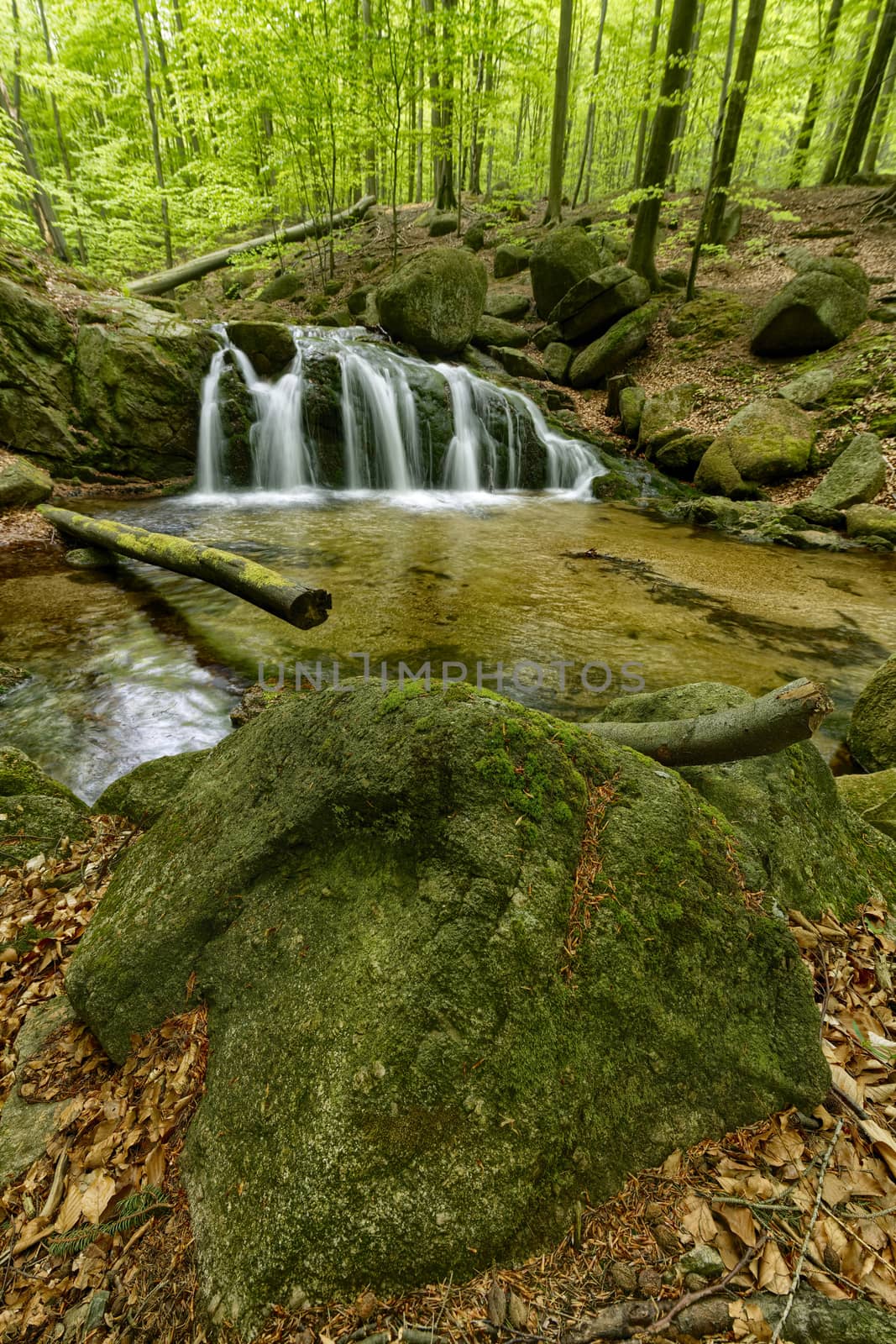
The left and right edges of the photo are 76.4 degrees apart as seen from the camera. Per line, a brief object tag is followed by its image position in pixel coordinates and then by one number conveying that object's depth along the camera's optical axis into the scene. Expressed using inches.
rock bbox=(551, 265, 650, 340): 633.0
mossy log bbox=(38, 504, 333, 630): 179.0
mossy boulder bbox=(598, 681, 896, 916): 93.5
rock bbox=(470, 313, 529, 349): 700.7
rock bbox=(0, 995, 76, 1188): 68.4
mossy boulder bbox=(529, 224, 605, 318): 671.1
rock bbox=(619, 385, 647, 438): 569.0
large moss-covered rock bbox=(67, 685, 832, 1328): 55.0
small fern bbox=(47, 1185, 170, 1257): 60.0
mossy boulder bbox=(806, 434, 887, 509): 408.8
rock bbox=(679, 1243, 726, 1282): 52.7
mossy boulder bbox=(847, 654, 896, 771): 176.1
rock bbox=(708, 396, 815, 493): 455.5
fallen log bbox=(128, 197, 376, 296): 727.7
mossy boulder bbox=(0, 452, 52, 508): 349.7
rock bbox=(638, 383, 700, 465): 538.6
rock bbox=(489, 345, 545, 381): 664.4
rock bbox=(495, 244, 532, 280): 824.9
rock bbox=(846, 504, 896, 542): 382.6
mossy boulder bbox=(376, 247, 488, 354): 600.4
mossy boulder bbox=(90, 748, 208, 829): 130.3
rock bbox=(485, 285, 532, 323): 752.3
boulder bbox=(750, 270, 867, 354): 520.7
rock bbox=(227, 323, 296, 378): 511.8
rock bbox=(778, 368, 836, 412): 498.6
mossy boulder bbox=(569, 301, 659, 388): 625.9
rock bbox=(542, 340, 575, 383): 672.4
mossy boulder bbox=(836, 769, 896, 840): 131.1
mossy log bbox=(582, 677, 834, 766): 74.7
